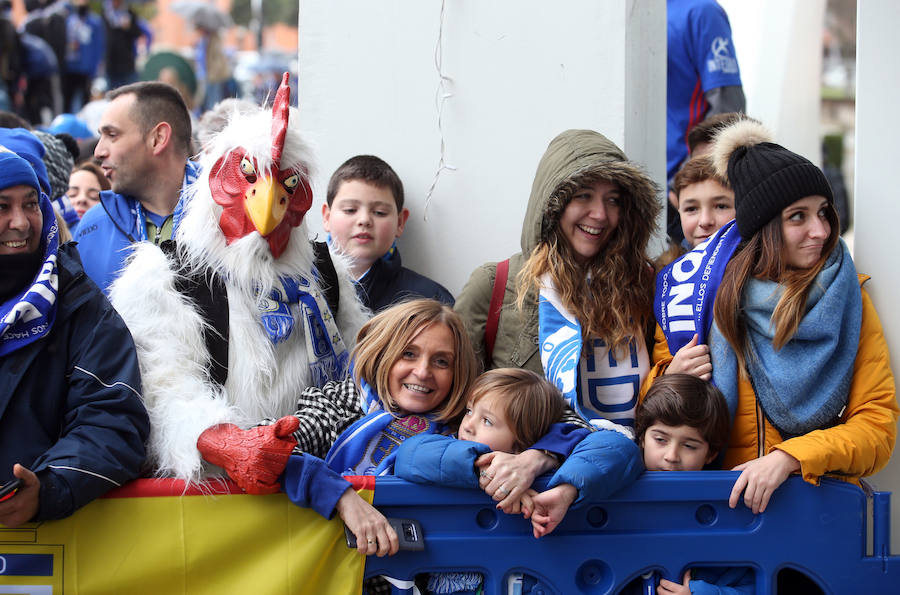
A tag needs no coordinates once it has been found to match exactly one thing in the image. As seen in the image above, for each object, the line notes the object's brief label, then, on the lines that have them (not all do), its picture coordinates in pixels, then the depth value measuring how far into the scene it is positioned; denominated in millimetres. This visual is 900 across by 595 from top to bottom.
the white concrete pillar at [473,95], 7437
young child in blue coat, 4742
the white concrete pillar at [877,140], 6402
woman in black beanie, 5477
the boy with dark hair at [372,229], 7277
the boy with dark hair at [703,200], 6844
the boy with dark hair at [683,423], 5402
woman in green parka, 6164
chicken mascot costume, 5250
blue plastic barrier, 4855
